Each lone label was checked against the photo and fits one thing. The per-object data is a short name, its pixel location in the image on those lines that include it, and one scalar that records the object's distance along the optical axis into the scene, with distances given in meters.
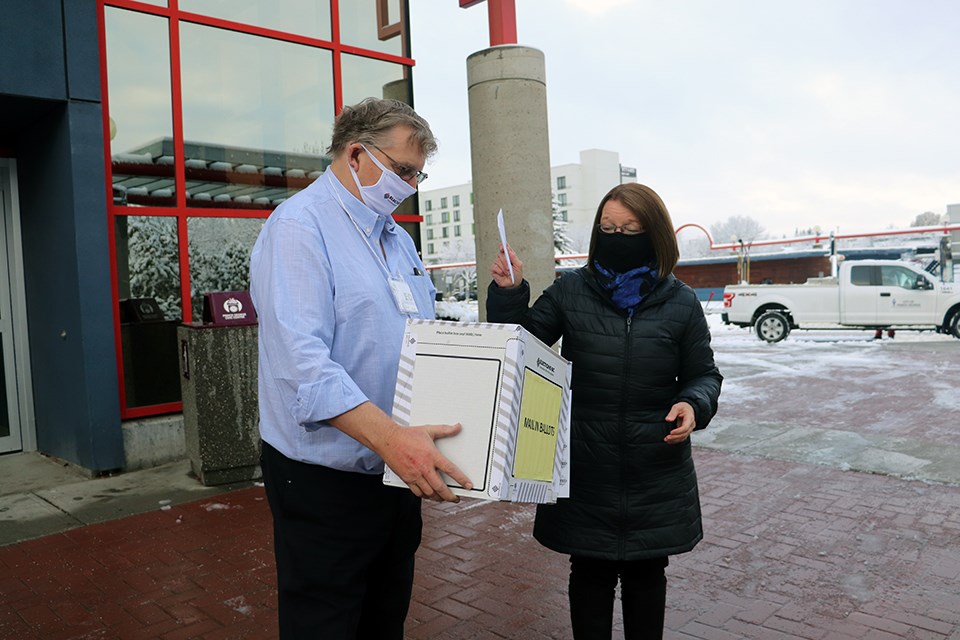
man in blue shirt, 1.95
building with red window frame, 6.12
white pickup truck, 16.89
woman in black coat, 2.71
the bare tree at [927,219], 86.44
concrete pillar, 6.04
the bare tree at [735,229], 102.31
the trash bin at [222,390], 5.94
